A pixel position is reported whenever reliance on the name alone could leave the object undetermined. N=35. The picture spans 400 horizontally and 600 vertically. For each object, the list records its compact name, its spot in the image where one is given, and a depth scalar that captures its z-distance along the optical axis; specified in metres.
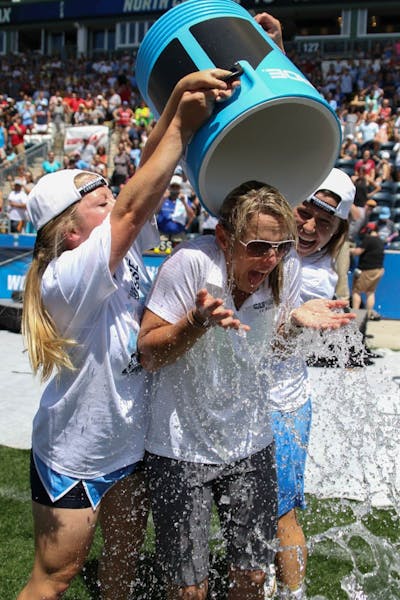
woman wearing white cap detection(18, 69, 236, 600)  2.22
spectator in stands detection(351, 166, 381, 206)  12.17
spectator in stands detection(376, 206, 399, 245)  12.88
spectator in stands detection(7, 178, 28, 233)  15.48
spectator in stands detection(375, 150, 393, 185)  15.57
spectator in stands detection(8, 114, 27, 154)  20.98
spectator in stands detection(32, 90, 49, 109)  24.55
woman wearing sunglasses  2.16
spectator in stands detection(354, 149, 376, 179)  15.27
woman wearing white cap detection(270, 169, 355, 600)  2.70
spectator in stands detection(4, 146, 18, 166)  18.13
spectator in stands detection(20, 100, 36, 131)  22.75
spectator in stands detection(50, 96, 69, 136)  21.19
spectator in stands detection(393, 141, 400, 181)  15.84
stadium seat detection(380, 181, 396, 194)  15.52
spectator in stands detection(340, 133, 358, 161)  16.56
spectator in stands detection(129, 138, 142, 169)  17.59
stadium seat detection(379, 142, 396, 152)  16.77
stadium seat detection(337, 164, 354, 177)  16.23
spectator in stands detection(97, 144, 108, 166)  18.52
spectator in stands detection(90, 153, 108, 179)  16.27
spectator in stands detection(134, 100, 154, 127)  20.45
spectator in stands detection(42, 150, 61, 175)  17.78
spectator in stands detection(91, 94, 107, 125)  21.73
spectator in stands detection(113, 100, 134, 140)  20.48
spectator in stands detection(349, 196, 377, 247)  11.36
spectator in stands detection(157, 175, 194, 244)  11.96
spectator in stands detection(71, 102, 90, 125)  22.05
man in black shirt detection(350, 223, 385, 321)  9.95
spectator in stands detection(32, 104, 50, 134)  22.21
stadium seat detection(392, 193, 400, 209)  15.38
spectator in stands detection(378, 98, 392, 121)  17.93
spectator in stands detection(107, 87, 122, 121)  22.31
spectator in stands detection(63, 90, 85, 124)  23.13
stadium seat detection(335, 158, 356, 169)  16.34
